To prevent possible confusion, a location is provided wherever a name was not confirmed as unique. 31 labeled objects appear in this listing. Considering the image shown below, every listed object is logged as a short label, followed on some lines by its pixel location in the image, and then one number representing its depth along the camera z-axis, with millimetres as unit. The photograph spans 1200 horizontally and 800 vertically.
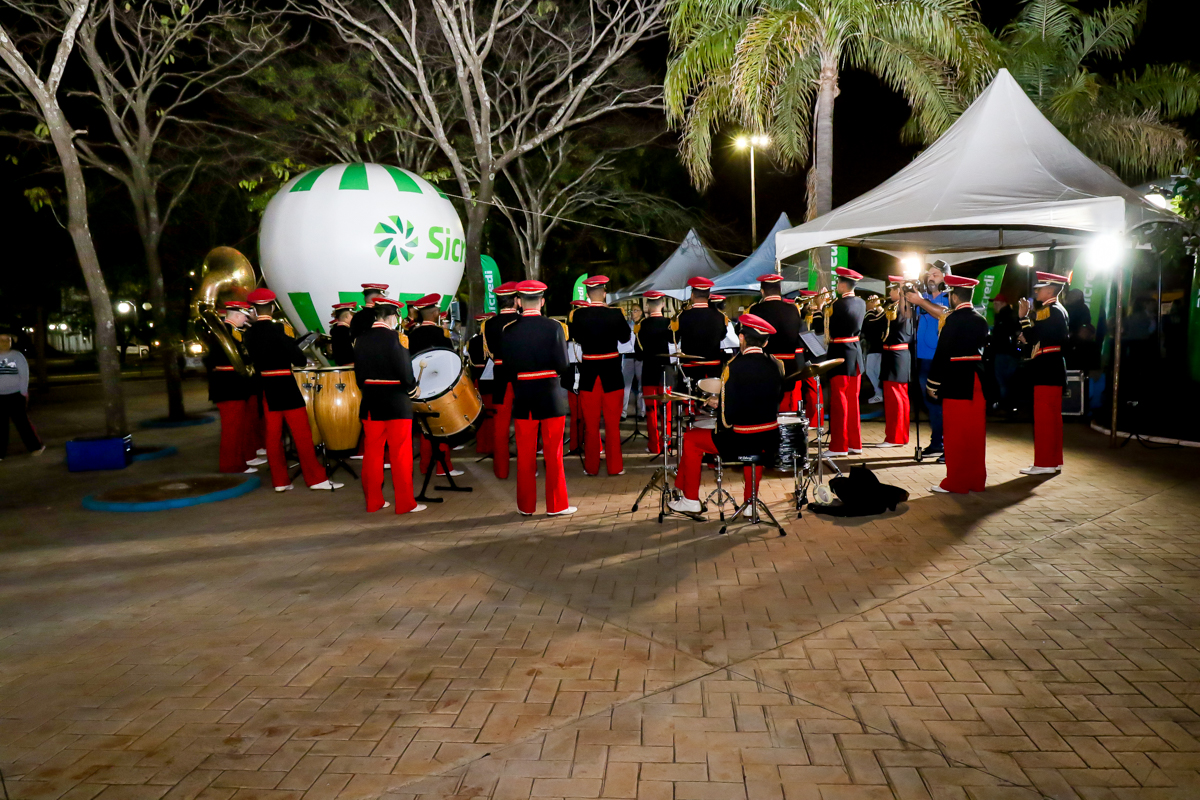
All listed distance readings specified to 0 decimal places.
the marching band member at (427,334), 9477
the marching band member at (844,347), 10508
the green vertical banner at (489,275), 20922
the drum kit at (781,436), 7109
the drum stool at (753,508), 6953
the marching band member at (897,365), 10750
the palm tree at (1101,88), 18234
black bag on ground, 7609
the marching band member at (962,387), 8180
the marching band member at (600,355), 9336
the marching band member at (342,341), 9977
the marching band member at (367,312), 9586
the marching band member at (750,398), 6816
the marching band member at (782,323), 9742
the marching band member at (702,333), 9742
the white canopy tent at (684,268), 21094
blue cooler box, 10836
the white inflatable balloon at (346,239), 10258
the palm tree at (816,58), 13008
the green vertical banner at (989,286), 15922
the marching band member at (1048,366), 8930
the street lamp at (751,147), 26953
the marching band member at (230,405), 10203
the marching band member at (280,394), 8938
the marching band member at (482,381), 10695
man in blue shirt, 10430
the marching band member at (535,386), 7645
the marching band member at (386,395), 7754
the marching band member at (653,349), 10211
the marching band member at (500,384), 9586
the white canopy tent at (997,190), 8242
